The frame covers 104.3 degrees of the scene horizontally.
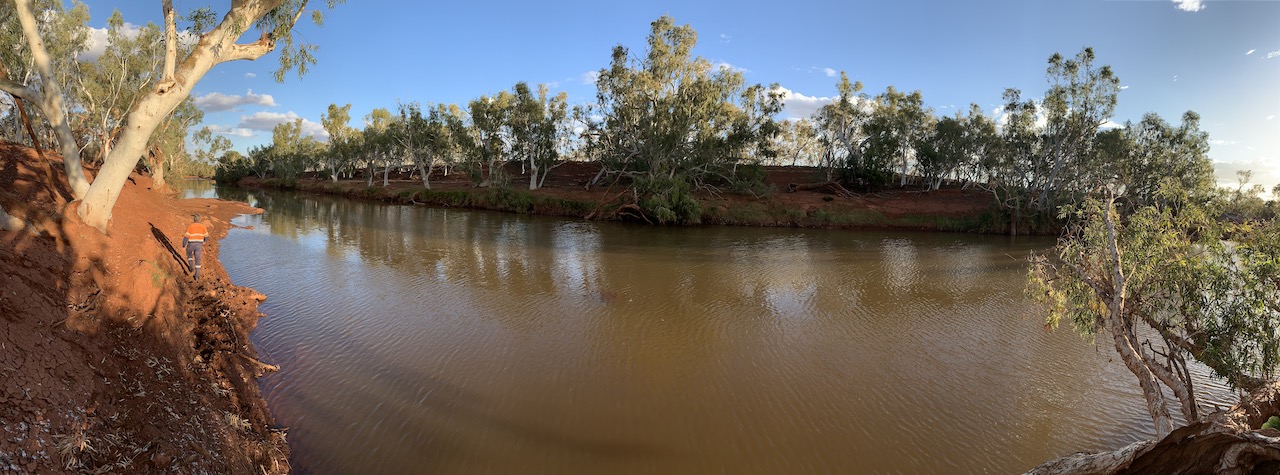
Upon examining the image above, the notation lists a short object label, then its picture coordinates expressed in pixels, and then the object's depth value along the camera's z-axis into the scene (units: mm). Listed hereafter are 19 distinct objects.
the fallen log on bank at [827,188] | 42862
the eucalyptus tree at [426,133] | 47219
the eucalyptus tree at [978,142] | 42750
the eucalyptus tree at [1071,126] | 29594
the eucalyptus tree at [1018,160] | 33250
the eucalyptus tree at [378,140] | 53031
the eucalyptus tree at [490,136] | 43281
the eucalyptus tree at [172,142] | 28594
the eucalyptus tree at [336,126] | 61625
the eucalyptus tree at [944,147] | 44500
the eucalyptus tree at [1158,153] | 34906
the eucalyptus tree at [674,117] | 35875
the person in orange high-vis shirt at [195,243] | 10102
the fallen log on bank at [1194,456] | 2420
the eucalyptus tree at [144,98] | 7859
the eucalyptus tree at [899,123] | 43781
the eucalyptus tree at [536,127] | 42991
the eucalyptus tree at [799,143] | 63031
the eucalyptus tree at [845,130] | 44434
